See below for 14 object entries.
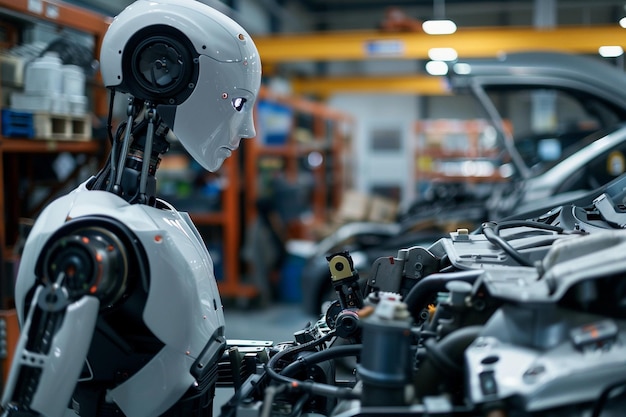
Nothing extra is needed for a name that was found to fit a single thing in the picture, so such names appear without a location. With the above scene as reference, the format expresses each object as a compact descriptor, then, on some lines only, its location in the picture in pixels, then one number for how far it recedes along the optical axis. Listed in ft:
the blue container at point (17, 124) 13.06
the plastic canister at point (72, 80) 14.16
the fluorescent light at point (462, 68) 18.81
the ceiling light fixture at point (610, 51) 24.14
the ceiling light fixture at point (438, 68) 19.83
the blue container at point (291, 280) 26.48
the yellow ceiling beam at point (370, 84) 51.62
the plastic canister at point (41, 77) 13.55
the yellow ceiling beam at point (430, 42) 29.07
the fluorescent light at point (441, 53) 31.68
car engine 4.92
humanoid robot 5.86
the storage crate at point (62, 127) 13.53
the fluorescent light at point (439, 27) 32.27
